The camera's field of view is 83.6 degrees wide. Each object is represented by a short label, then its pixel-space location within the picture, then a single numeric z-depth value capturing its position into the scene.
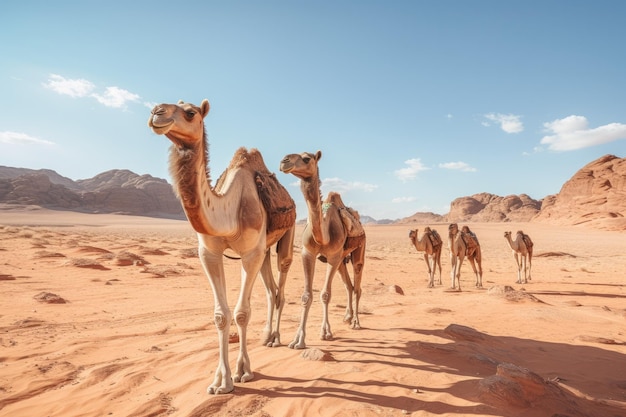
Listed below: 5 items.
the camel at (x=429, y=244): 16.66
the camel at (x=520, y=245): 17.84
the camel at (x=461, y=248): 15.48
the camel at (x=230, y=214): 3.55
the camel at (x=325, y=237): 5.66
